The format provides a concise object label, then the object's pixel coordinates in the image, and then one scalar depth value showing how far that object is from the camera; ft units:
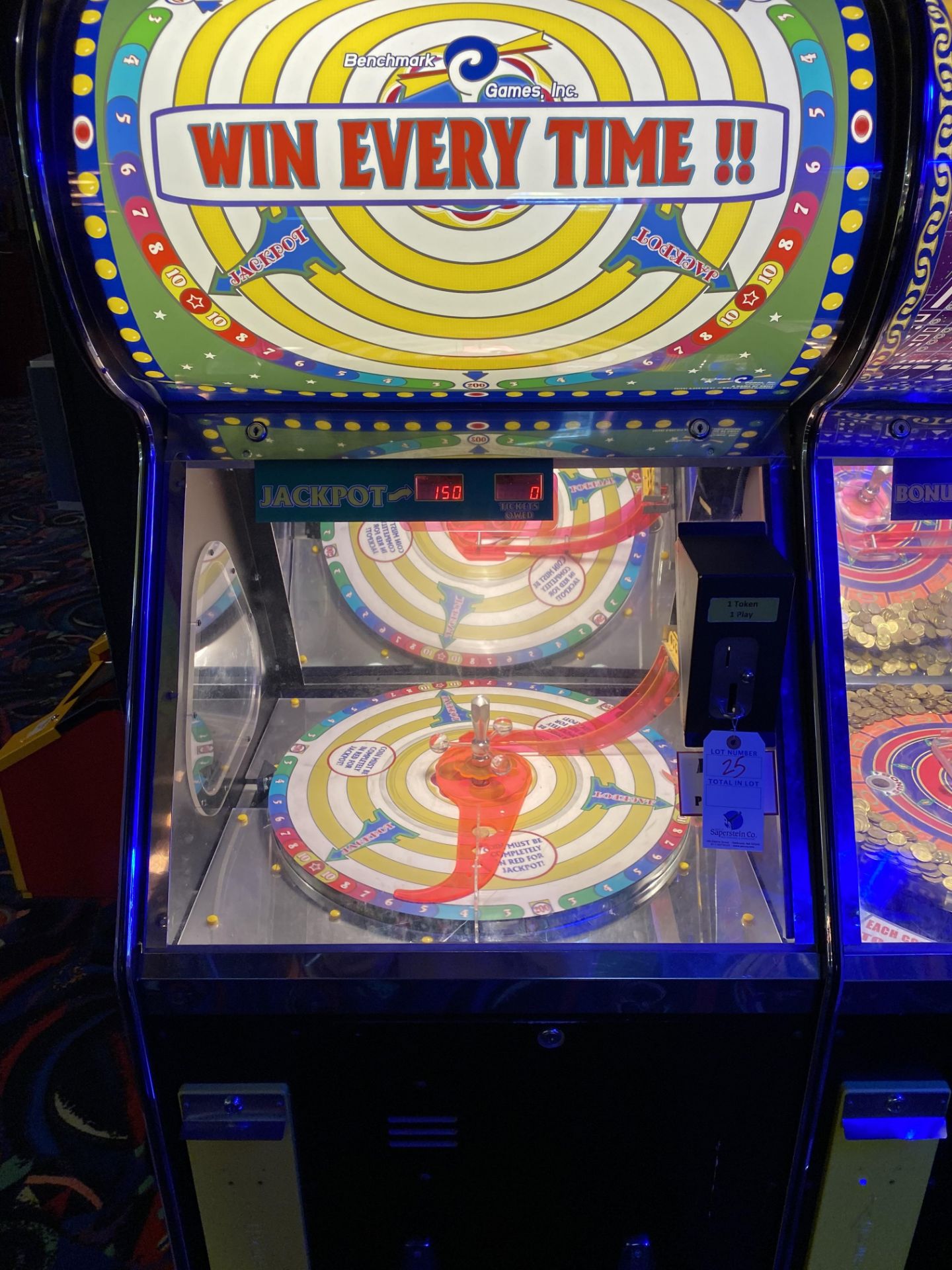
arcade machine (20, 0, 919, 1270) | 2.89
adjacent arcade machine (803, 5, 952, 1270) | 3.27
